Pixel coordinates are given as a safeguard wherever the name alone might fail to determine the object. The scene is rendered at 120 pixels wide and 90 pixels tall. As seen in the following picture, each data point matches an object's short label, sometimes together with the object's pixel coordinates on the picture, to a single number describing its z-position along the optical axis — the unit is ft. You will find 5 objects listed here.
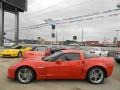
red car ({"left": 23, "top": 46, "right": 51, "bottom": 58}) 18.93
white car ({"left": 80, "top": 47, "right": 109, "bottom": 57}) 27.17
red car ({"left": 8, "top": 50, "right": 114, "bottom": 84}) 10.56
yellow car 25.38
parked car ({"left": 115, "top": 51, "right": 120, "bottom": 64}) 20.42
